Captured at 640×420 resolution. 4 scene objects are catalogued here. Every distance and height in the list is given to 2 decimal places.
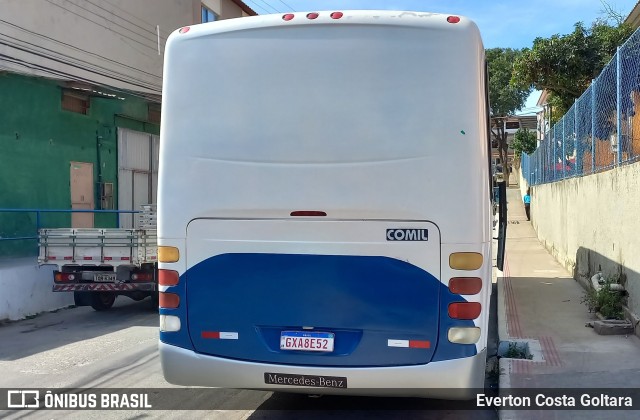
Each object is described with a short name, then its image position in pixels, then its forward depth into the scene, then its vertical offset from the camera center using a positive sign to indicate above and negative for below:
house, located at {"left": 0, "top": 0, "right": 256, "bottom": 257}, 13.30 +2.64
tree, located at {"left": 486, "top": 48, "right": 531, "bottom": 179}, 47.88 +9.29
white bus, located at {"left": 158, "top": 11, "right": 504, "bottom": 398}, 4.34 +0.03
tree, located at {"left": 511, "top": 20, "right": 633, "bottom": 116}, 16.58 +4.21
